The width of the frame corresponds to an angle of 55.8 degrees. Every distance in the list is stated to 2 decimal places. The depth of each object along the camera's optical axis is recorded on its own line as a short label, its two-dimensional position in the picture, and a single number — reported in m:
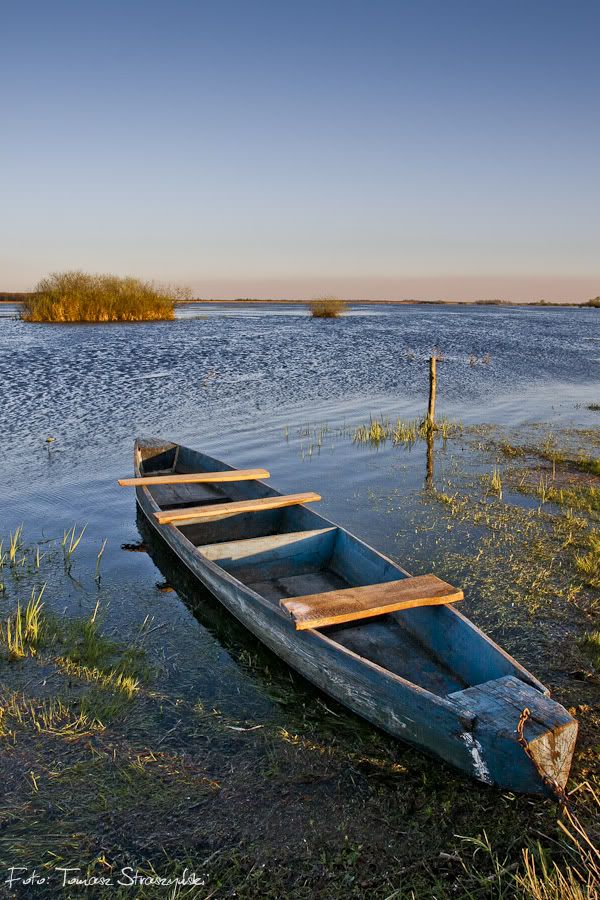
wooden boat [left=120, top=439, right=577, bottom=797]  3.45
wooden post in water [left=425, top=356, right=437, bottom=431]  14.21
